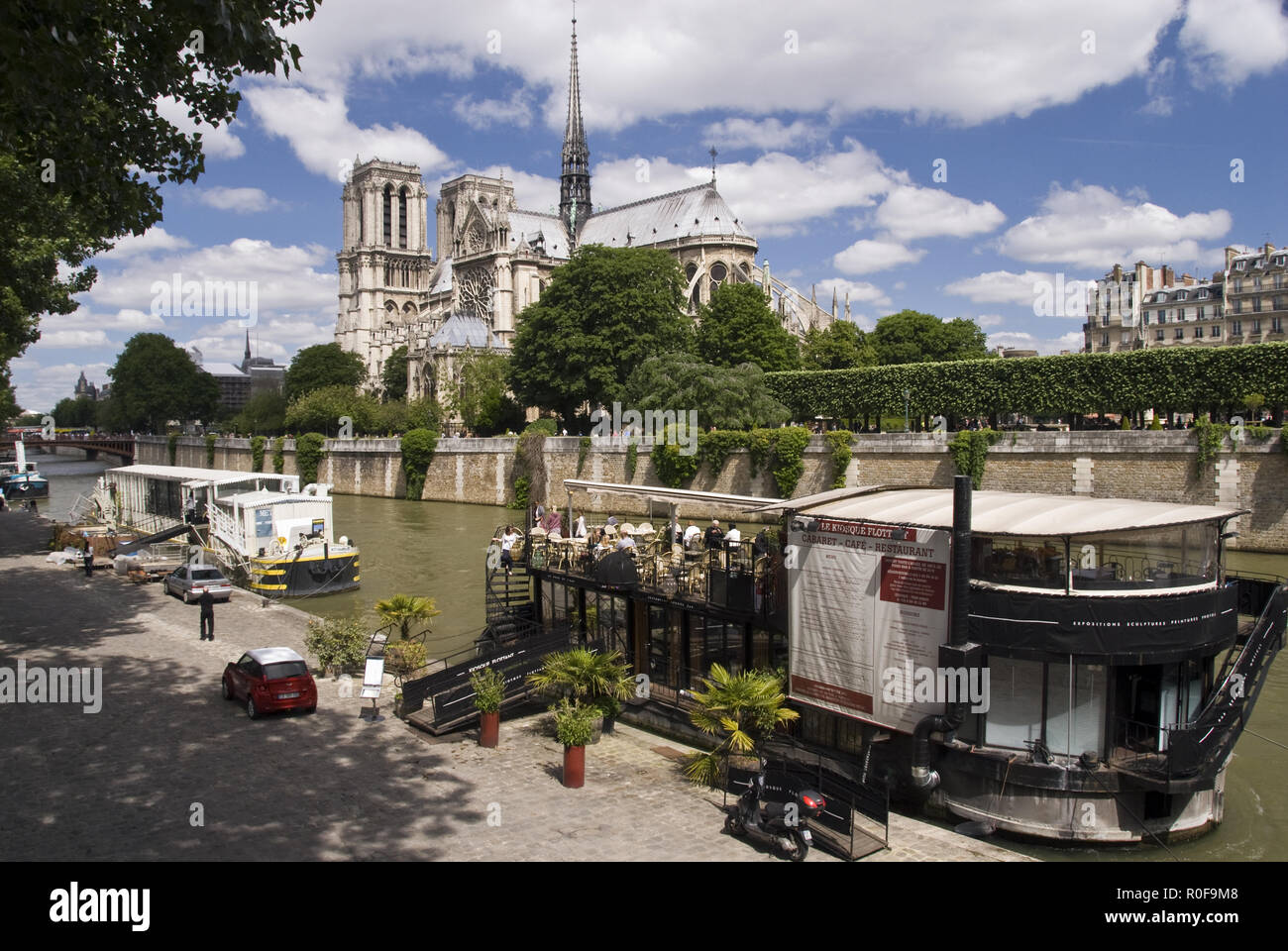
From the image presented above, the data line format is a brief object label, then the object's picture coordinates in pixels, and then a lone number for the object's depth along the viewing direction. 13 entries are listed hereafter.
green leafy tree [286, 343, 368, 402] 95.38
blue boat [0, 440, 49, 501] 63.16
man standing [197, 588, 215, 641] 18.89
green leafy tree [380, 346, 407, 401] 96.81
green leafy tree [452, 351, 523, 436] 65.19
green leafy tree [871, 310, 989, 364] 70.50
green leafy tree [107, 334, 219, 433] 106.12
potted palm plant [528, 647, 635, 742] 13.16
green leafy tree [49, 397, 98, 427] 187.50
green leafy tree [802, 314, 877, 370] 63.25
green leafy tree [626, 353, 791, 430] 45.31
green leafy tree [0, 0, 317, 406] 8.67
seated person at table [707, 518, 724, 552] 15.20
